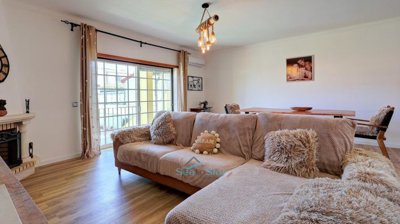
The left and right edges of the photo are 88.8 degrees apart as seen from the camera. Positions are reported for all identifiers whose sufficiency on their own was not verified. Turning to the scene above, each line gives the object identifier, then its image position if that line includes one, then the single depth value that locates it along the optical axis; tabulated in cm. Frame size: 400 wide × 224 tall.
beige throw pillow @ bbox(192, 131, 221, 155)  227
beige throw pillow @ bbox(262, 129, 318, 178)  165
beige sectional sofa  117
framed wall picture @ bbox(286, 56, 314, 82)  473
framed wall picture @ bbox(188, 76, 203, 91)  604
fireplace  264
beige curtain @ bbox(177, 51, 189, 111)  552
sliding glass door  414
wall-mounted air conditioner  592
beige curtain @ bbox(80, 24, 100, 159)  354
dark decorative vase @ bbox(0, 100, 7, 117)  256
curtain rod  346
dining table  313
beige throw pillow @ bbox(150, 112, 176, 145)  270
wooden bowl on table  369
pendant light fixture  298
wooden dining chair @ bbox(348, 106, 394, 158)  289
